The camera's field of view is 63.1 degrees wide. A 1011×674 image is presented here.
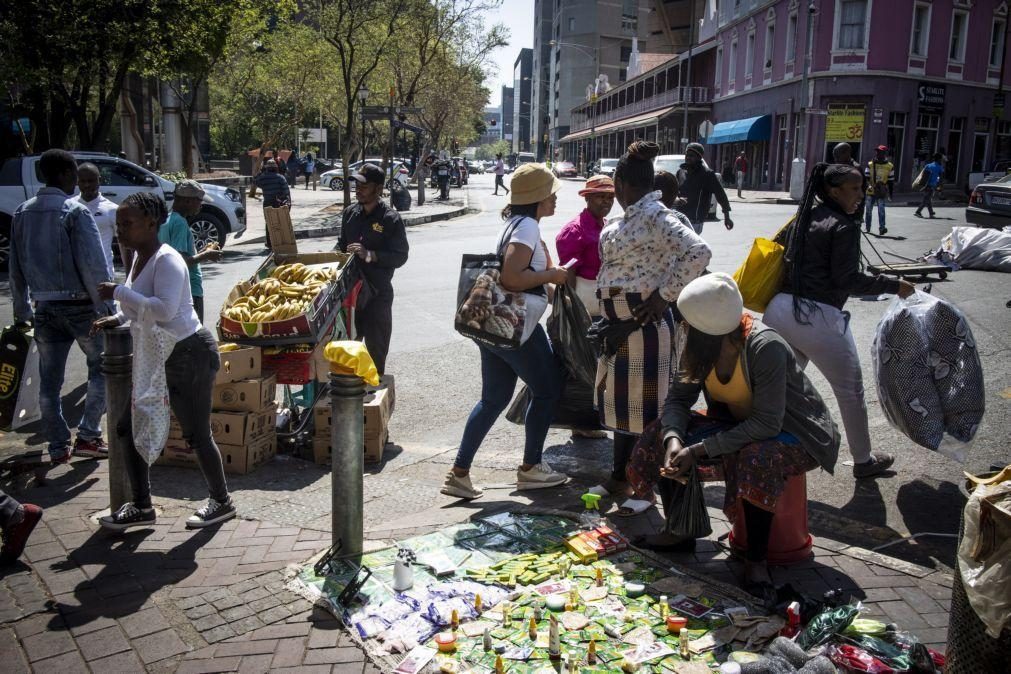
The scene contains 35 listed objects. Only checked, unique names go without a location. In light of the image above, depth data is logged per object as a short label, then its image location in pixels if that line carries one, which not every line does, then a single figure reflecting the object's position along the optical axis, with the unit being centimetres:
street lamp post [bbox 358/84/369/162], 2764
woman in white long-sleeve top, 404
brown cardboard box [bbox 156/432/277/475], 520
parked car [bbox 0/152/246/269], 1334
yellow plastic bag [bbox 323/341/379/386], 367
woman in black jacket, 459
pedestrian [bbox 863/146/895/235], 1652
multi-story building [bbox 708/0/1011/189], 3347
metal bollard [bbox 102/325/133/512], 423
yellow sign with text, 3375
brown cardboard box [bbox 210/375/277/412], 521
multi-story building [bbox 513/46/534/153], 16400
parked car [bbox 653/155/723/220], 2595
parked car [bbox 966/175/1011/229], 1598
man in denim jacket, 518
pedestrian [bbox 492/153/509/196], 3992
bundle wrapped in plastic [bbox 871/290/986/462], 461
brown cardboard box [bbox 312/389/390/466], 534
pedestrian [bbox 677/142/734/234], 995
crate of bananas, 534
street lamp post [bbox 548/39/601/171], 7938
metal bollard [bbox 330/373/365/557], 373
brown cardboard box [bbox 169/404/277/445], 516
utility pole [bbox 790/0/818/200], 3049
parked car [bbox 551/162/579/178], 6094
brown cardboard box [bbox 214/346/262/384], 518
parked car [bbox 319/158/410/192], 4103
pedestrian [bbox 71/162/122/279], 632
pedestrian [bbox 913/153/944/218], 2077
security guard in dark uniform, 624
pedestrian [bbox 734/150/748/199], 3346
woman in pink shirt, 502
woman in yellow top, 351
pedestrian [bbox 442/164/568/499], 433
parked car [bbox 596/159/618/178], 4160
